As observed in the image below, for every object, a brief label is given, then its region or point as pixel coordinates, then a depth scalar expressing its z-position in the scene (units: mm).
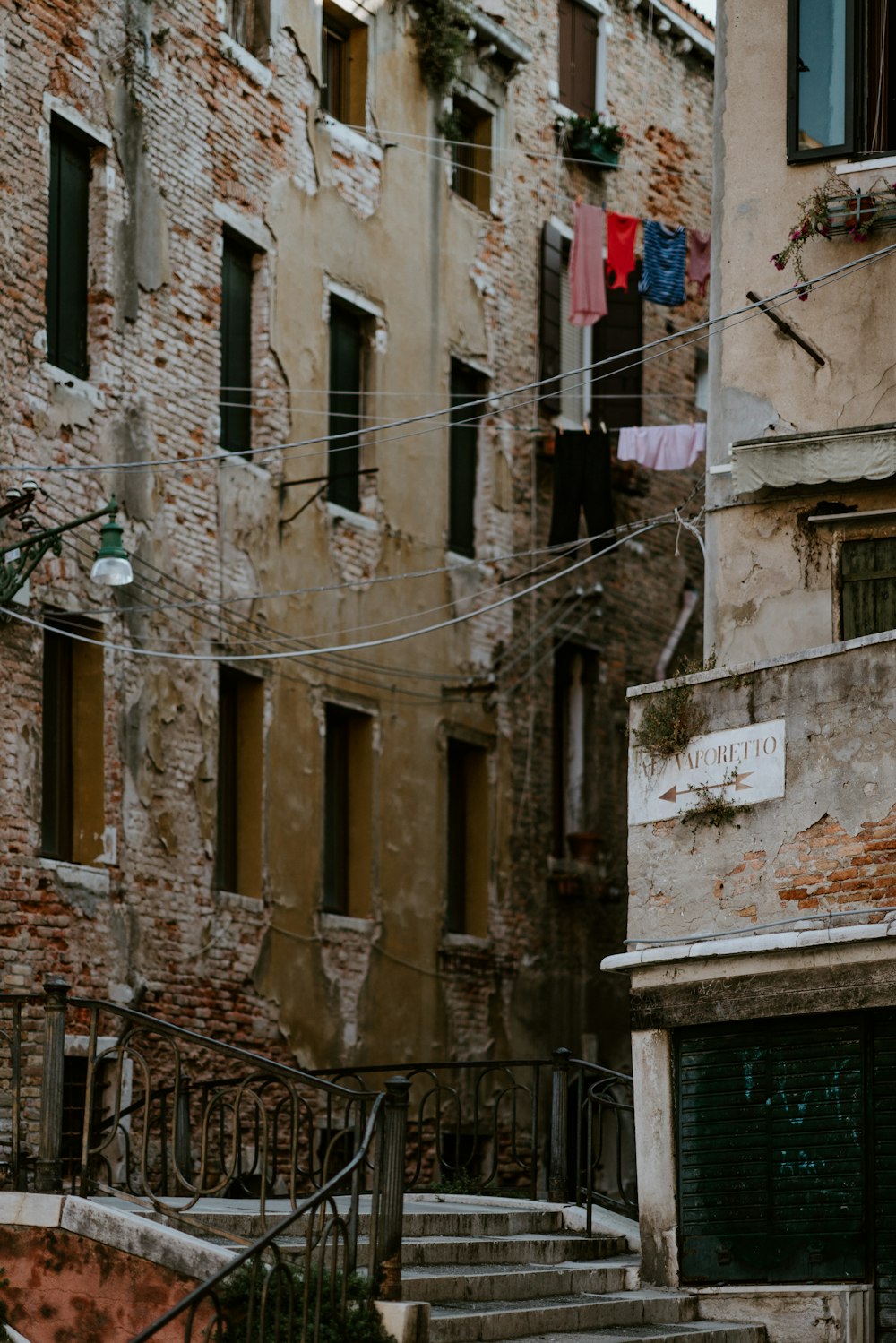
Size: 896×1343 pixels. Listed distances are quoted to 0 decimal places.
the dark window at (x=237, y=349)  20781
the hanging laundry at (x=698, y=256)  25172
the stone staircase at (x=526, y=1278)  12008
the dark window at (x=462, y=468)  24016
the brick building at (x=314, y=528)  18547
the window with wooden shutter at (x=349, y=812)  22016
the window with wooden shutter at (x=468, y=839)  23766
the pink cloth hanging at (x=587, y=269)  23984
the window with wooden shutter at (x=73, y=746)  18281
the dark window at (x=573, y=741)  25375
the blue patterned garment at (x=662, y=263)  24500
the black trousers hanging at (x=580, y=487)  23203
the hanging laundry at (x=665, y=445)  22000
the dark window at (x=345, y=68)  22938
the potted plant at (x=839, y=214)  15539
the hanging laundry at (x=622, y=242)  24281
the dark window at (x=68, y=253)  18719
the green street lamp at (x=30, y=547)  15781
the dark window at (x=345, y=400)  22094
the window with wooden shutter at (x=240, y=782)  20422
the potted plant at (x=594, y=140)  26297
